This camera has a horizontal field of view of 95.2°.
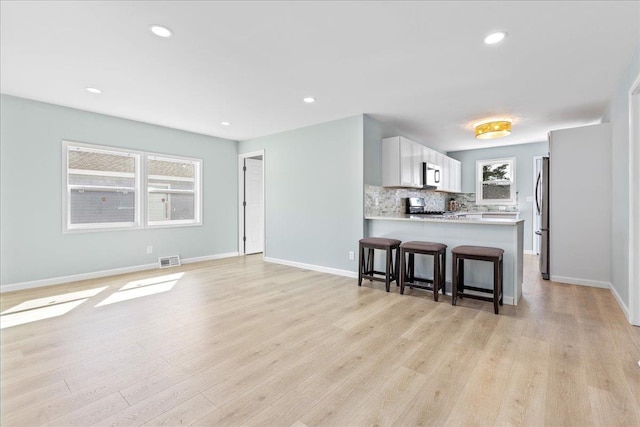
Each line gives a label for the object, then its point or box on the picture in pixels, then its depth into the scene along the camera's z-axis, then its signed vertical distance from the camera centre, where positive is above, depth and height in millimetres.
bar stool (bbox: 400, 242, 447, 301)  3391 -618
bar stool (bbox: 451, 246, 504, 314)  2990 -527
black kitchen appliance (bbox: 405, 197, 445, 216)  5969 +116
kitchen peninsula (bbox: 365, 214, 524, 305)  3322 -316
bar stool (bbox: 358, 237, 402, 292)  3812 -653
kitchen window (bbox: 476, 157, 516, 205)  6914 +759
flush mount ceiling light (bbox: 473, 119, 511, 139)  4696 +1373
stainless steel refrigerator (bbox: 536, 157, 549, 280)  4348 -71
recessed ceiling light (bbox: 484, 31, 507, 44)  2338 +1430
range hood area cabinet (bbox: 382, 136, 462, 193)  4785 +881
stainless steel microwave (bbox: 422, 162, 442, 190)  5518 +719
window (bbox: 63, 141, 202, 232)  4352 +399
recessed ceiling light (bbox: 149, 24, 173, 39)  2273 +1443
